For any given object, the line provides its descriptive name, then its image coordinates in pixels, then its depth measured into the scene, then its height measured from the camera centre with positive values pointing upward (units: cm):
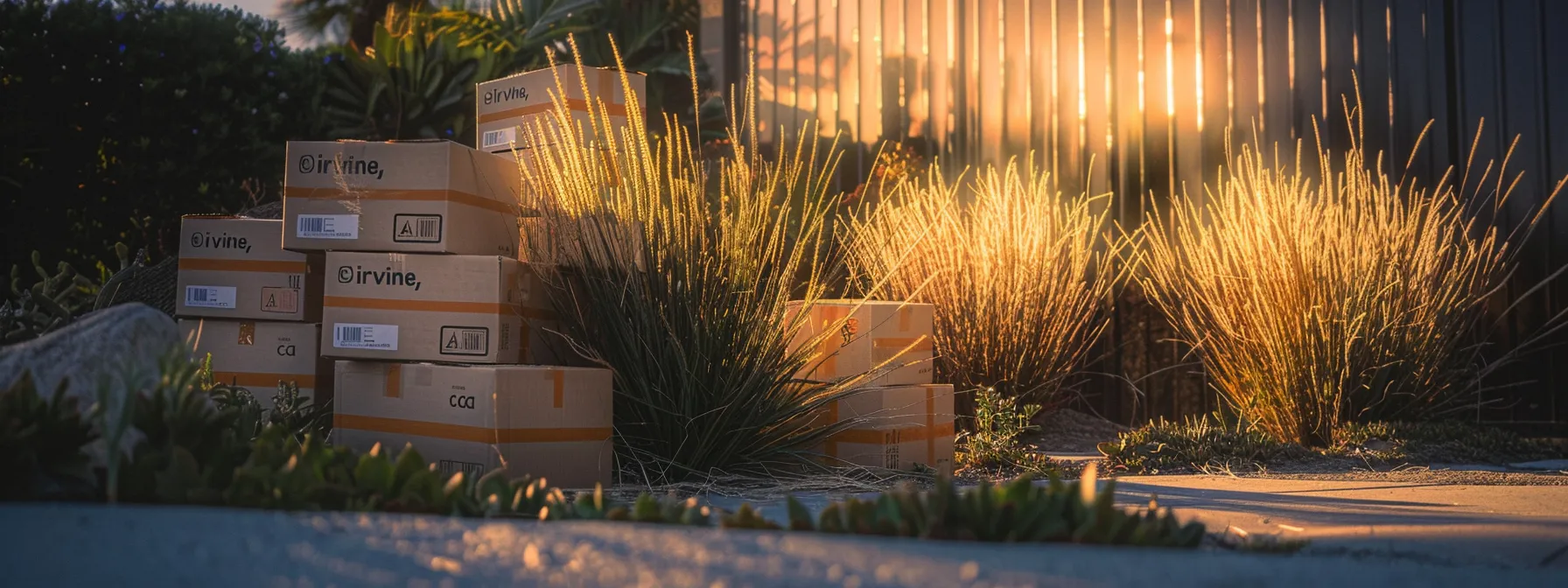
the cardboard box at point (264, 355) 342 +6
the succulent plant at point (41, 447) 188 -10
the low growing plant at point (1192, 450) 377 -18
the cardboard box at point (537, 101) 354 +79
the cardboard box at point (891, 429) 344 -12
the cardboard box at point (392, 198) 308 +45
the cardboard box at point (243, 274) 346 +28
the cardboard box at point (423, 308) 303 +17
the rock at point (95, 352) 212 +4
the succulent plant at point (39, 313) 282 +15
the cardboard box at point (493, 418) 283 -8
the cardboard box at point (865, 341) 358 +13
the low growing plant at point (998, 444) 366 -17
